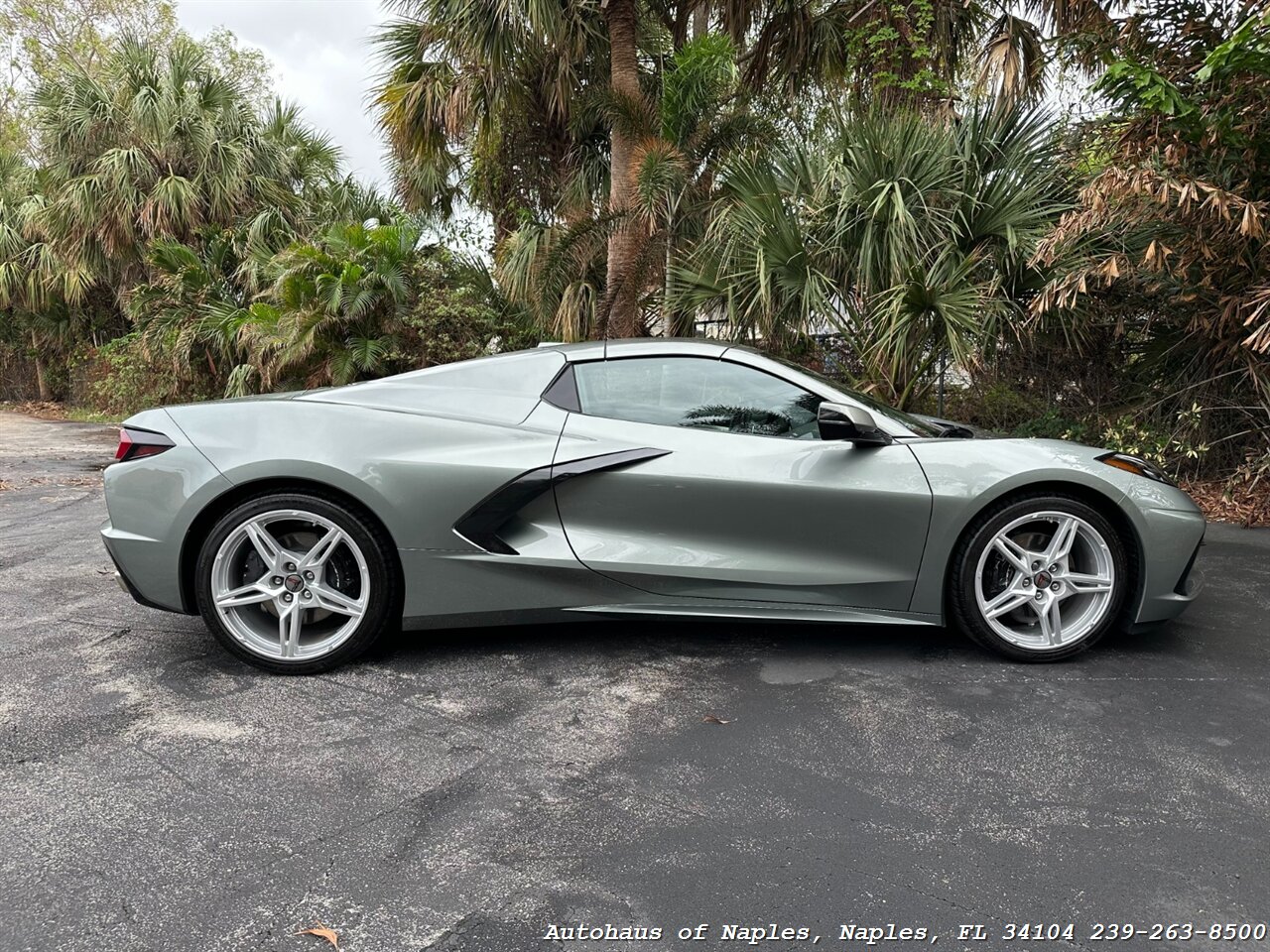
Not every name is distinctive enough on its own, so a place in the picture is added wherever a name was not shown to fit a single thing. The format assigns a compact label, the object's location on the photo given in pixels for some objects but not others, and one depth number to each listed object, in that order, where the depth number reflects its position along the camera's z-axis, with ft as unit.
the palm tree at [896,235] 20.58
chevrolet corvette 10.49
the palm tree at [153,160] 48.83
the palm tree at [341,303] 36.04
